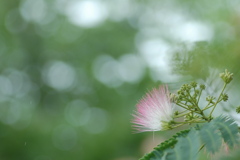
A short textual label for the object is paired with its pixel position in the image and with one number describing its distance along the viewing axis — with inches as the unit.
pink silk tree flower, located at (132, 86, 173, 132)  35.1
